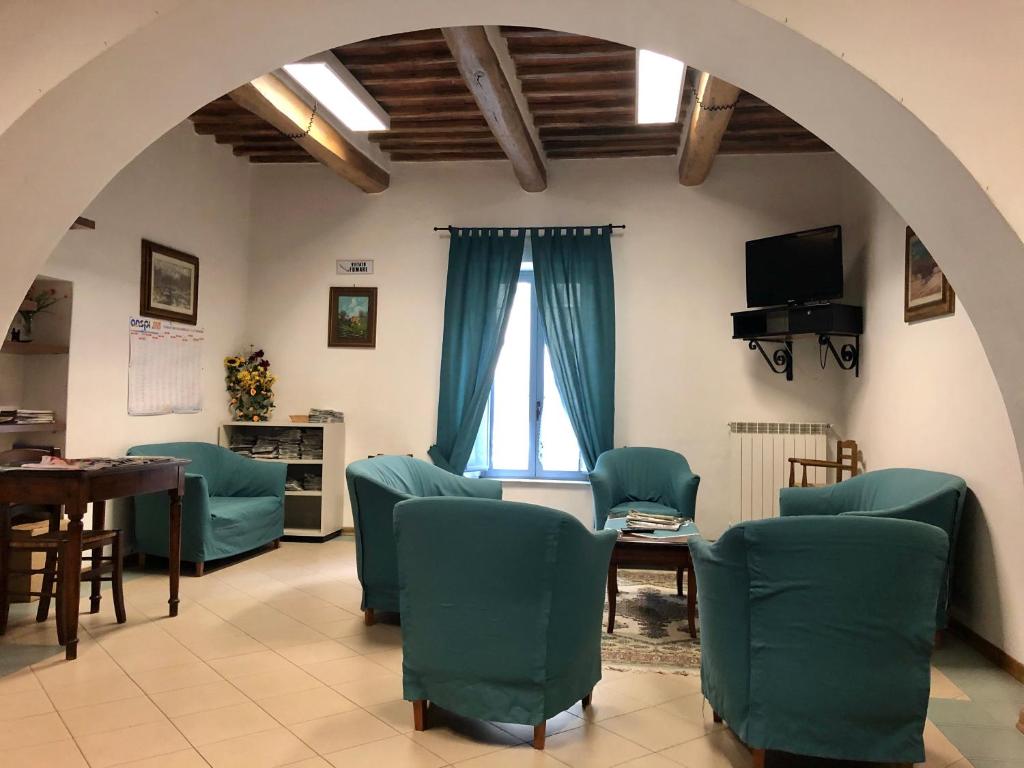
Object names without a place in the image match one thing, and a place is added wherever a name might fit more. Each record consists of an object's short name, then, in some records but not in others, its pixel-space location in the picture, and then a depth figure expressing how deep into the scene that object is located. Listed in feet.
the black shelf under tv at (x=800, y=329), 17.21
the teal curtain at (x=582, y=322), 19.97
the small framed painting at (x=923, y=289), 13.17
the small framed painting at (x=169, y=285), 17.49
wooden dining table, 11.20
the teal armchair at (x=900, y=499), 11.68
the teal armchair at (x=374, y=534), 12.39
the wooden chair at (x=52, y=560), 11.58
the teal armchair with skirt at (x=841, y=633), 7.30
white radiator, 18.90
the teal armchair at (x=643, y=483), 16.62
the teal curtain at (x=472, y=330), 20.51
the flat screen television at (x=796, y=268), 17.34
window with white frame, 20.95
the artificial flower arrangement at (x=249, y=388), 20.88
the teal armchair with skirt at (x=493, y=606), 8.20
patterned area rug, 11.48
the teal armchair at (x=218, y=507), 16.02
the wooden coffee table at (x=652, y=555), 11.93
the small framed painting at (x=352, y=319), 21.42
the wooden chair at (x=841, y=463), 17.29
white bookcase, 20.17
